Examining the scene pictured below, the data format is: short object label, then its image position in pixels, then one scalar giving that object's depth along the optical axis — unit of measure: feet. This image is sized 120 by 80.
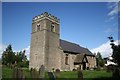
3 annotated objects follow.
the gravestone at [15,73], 23.28
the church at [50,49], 54.04
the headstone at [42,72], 23.69
